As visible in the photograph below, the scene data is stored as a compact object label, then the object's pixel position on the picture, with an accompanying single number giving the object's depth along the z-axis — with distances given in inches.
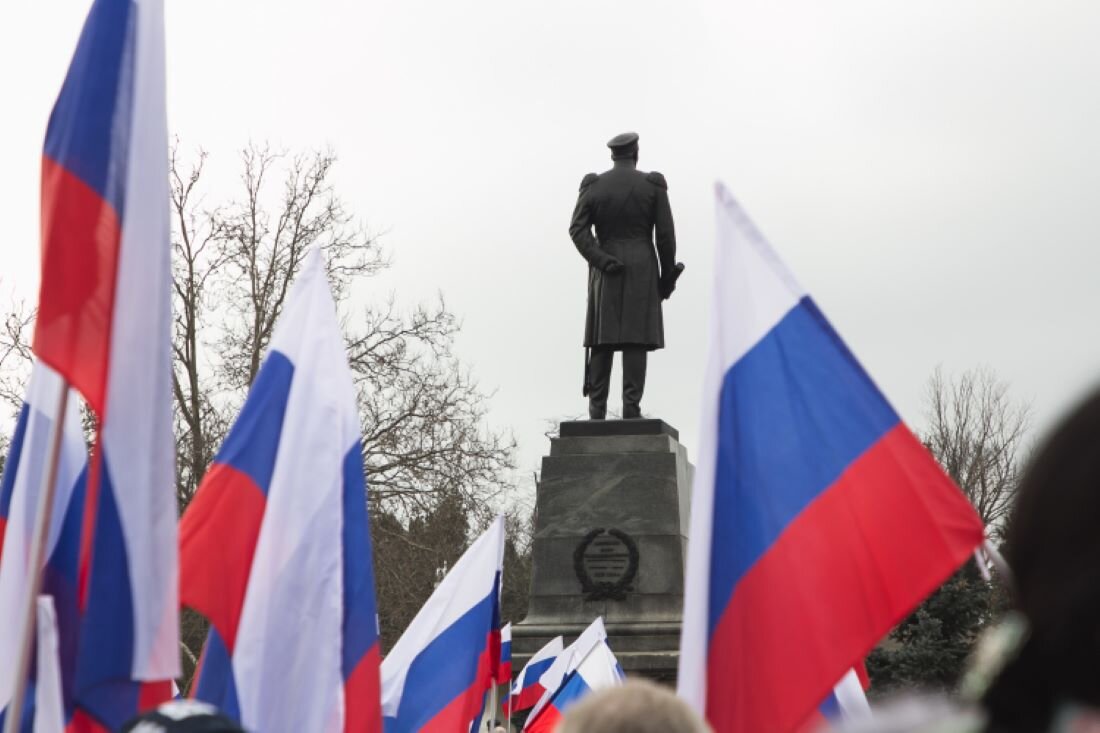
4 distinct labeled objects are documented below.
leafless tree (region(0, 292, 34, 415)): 1003.9
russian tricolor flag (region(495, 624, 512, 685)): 402.3
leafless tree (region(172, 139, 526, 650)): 1019.3
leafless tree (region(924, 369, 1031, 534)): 1657.2
